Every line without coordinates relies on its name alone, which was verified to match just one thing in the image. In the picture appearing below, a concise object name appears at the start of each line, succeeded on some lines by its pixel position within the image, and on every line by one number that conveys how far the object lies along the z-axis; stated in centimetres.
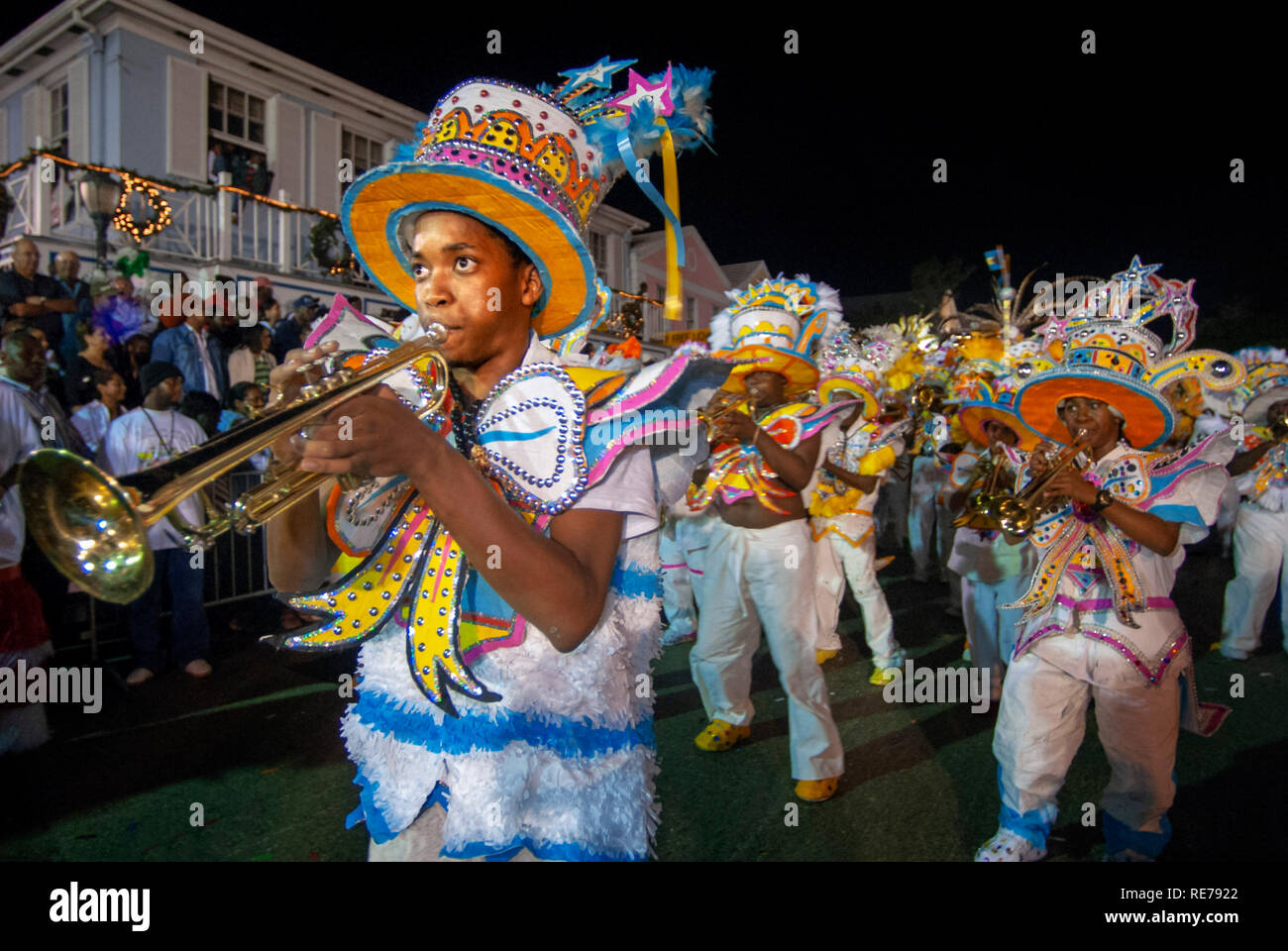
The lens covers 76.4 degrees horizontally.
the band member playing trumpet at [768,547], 430
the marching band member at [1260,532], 697
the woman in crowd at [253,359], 828
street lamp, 888
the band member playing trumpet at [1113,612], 339
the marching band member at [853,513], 663
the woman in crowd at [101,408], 629
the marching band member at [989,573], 528
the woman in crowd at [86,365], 701
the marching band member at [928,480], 929
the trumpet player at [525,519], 164
